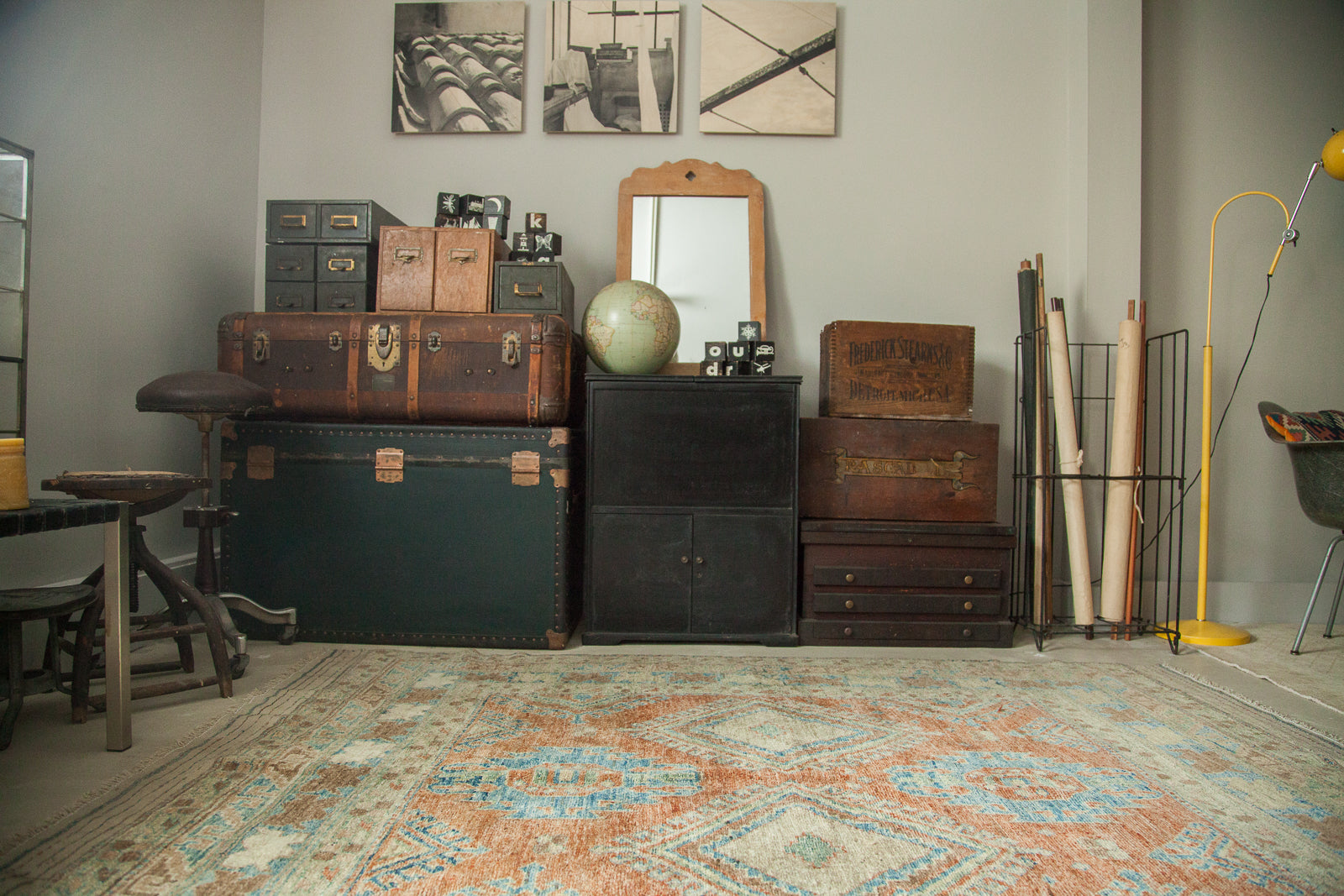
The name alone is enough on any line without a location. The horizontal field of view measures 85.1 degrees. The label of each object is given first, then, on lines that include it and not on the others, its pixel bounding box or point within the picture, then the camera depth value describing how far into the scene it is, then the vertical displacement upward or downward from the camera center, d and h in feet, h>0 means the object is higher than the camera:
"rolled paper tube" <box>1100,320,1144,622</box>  9.93 -0.06
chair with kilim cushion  9.45 +0.13
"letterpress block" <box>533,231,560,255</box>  10.07 +2.81
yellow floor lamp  9.82 -0.75
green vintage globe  9.51 +1.59
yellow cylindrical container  4.90 -0.30
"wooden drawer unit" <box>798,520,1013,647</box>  9.46 -1.66
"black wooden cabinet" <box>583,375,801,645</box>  9.33 -0.76
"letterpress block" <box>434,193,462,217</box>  10.16 +3.33
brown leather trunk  9.18 +0.99
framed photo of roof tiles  11.56 +5.99
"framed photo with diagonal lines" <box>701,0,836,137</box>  11.52 +6.07
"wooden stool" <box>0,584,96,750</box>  5.80 -1.45
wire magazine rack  10.23 -0.37
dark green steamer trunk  9.09 -1.17
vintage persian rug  4.21 -2.42
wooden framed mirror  11.28 +3.26
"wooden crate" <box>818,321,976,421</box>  10.25 +1.16
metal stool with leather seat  6.44 -1.17
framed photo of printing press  11.55 +6.05
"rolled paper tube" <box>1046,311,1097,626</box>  10.09 +0.00
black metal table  5.70 -1.46
